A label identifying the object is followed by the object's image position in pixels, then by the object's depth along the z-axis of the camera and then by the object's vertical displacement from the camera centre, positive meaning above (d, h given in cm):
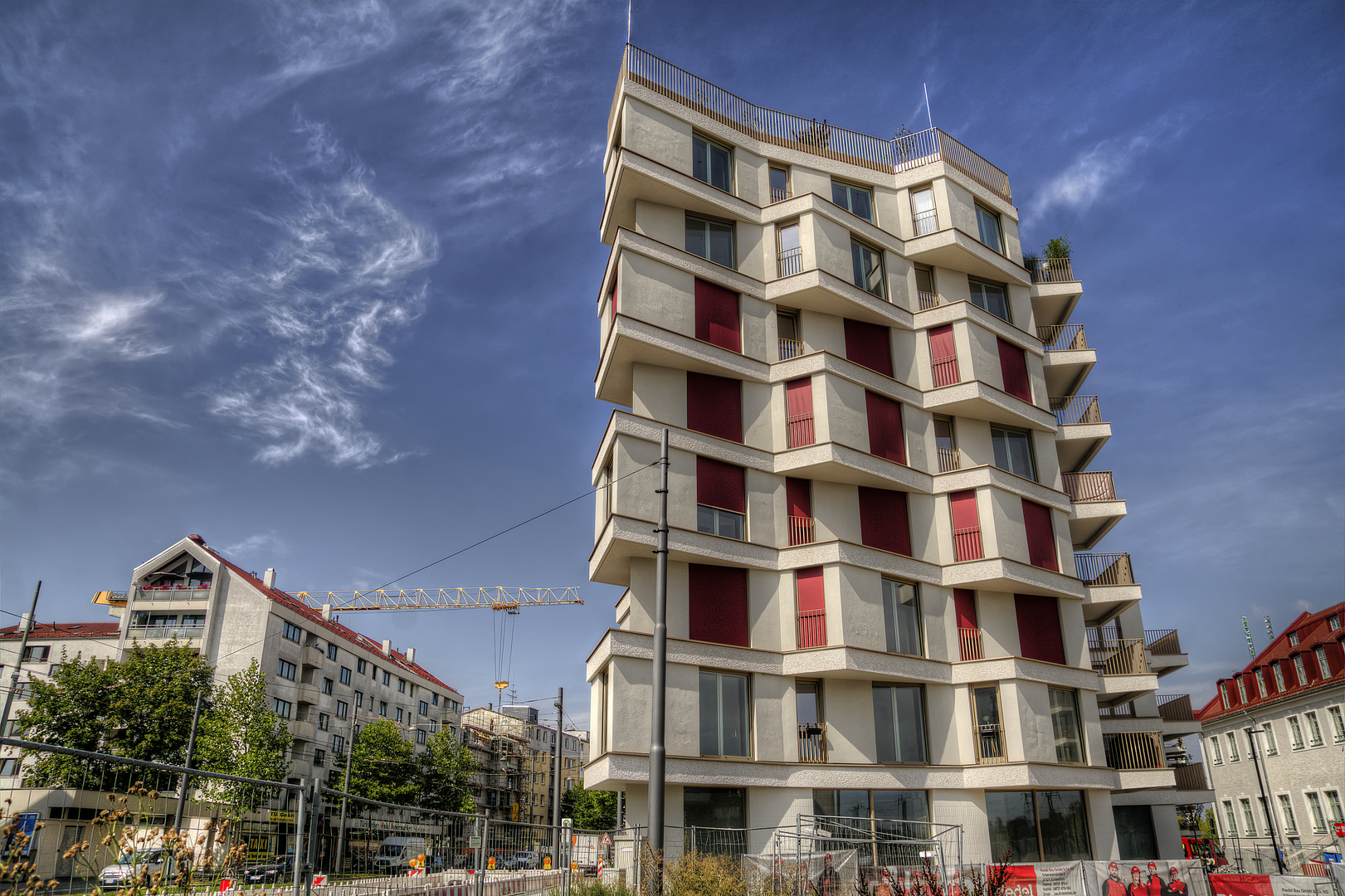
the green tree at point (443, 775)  6412 +187
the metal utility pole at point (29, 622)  2835 +596
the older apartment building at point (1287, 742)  4212 +253
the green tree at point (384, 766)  5690 +226
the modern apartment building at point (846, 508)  2506 +862
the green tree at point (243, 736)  4528 +331
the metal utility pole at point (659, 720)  1568 +140
